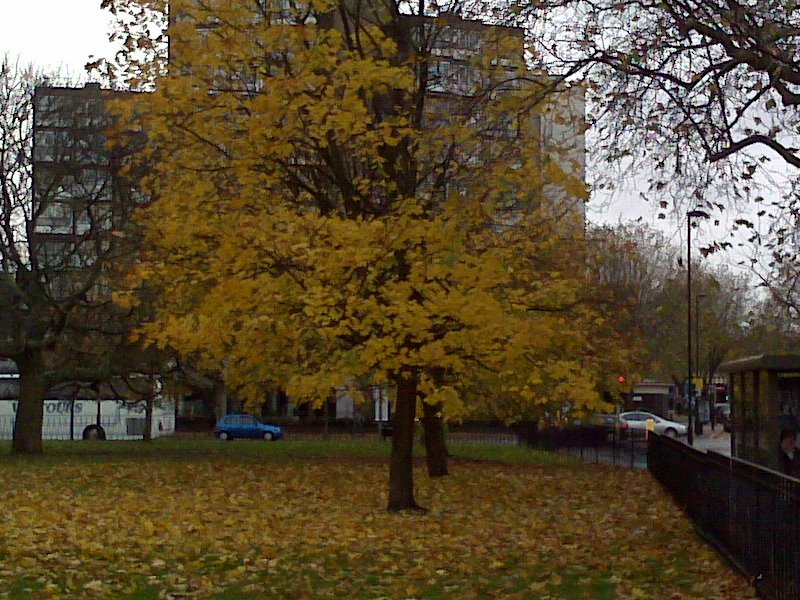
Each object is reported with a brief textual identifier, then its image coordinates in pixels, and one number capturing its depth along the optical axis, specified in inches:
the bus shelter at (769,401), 765.9
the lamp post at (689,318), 533.1
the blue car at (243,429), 2421.3
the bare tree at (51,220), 1294.3
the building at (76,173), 1289.4
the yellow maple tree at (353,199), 631.8
